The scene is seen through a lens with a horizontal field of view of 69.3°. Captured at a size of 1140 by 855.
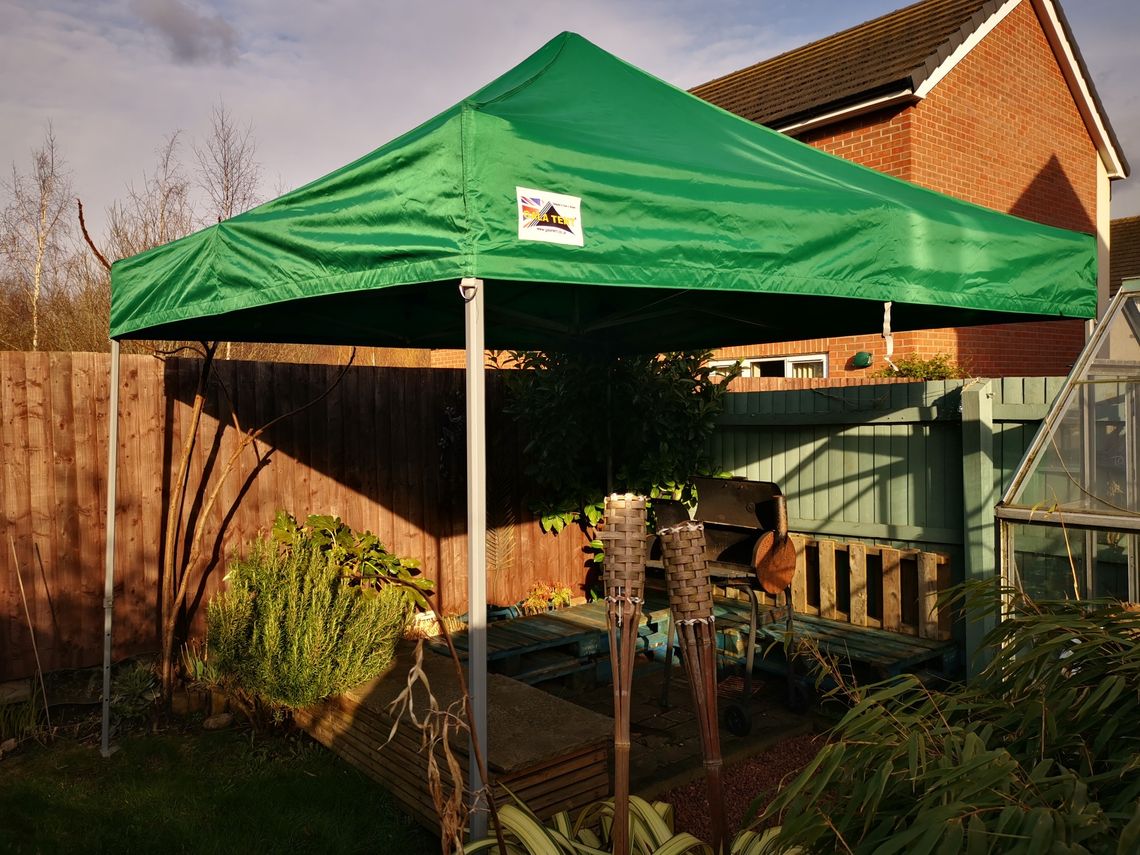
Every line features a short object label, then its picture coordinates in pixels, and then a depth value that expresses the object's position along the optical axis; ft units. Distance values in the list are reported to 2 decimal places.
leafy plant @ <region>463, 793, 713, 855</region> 7.15
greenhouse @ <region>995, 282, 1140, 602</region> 9.96
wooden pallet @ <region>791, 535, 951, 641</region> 16.83
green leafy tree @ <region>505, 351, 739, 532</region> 20.51
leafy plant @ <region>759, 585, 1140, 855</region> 3.91
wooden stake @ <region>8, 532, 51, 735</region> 14.46
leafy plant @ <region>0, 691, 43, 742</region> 14.05
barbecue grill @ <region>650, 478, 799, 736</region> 14.64
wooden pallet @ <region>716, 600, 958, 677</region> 15.49
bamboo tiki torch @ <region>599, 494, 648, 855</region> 6.78
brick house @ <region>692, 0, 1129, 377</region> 33.17
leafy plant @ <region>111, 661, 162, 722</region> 15.11
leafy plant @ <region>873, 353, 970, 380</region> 31.32
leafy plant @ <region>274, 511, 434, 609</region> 15.74
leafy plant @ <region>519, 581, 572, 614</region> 21.63
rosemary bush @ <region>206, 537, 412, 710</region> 12.78
